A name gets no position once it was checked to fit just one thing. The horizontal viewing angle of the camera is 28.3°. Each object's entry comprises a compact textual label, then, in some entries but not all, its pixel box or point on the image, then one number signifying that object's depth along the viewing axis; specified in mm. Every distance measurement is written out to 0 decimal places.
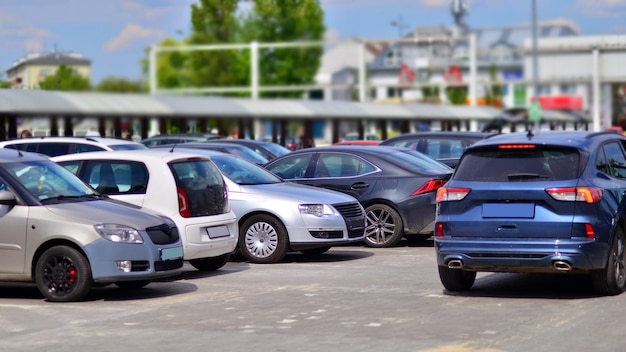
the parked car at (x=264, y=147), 26252
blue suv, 10898
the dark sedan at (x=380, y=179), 17328
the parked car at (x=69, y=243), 11594
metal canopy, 30969
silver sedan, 15297
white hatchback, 13555
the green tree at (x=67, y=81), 35188
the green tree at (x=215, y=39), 68375
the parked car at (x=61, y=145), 20328
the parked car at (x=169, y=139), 31916
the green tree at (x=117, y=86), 35312
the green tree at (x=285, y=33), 84000
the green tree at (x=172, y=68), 61969
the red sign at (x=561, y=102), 90631
